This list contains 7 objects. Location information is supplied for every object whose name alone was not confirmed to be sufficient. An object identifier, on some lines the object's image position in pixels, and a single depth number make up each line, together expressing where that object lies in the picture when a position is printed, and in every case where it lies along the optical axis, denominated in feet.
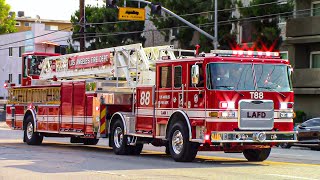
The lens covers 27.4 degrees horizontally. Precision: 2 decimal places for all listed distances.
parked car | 81.94
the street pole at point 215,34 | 110.01
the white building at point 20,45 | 229.25
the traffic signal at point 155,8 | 104.46
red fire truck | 52.85
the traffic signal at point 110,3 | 103.40
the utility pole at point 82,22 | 129.60
